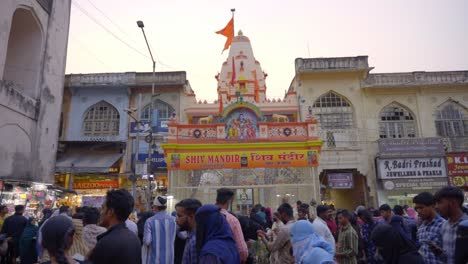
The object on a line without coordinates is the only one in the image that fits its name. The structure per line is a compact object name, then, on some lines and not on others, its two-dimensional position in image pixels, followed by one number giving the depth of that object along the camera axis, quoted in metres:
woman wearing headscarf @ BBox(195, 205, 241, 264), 2.52
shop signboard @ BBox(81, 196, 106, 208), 17.62
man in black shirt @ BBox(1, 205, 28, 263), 6.89
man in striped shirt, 4.72
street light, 12.91
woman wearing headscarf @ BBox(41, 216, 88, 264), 2.34
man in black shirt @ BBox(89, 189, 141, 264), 2.19
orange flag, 20.98
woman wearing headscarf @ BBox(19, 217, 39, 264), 6.08
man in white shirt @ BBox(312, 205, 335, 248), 4.98
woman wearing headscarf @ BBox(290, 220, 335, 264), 2.71
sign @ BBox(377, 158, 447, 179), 17.98
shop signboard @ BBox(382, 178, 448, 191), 17.83
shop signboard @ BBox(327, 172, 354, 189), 18.53
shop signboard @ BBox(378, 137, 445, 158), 18.19
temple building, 13.58
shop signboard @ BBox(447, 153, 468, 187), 17.89
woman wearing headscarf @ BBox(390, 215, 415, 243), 3.35
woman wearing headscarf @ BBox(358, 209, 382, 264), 5.95
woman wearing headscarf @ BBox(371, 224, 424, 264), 3.22
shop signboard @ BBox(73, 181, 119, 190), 19.02
